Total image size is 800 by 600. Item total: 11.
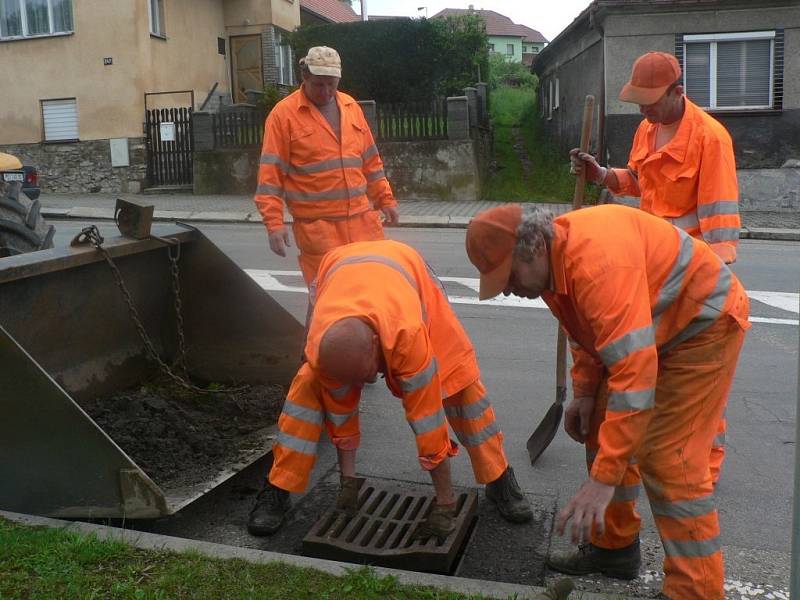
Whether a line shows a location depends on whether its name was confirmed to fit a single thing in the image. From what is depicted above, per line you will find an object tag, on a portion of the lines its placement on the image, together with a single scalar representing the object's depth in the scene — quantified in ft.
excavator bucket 11.50
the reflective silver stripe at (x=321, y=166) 17.46
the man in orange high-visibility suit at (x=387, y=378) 10.32
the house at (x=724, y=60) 54.19
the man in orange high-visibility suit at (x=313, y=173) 17.33
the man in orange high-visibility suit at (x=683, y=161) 13.78
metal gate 64.75
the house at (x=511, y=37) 298.15
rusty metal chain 14.99
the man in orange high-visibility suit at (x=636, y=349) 8.60
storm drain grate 11.33
